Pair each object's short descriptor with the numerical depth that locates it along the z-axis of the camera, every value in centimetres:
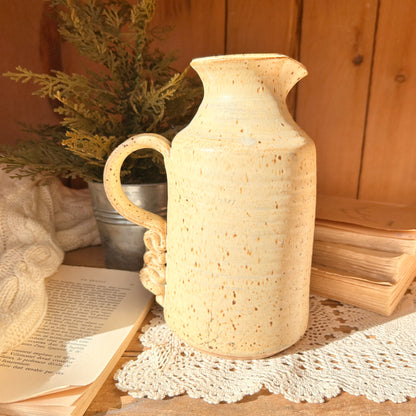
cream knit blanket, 56
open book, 44
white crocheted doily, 47
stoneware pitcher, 47
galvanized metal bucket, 70
